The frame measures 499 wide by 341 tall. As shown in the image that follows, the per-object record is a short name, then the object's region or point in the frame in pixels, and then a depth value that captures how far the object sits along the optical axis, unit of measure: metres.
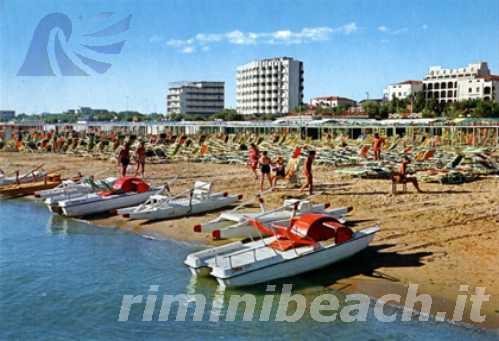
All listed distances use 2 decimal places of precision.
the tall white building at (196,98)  123.75
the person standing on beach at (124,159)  21.74
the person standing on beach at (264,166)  17.81
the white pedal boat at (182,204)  15.05
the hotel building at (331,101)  125.44
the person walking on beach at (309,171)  16.61
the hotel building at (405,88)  108.38
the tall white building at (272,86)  111.31
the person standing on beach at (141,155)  23.11
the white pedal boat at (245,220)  11.70
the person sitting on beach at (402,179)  16.25
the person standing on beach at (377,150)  26.71
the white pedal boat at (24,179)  22.72
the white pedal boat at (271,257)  9.48
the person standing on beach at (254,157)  20.78
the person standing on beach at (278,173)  18.54
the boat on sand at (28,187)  21.33
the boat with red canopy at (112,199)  16.38
